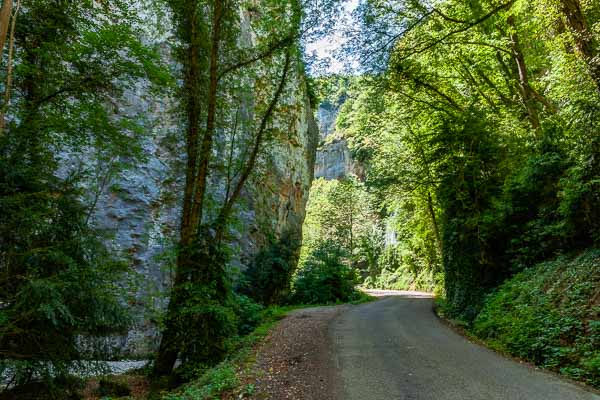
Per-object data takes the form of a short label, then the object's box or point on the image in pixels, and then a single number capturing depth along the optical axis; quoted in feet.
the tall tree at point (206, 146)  26.09
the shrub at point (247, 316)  37.27
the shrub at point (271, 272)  56.08
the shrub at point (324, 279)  64.28
